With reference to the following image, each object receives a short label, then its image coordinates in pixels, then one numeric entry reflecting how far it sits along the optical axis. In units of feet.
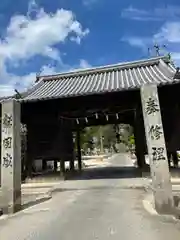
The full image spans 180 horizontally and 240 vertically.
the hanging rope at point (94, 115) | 30.51
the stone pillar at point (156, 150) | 15.52
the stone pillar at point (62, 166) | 31.45
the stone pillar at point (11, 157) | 17.41
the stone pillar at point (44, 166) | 44.25
